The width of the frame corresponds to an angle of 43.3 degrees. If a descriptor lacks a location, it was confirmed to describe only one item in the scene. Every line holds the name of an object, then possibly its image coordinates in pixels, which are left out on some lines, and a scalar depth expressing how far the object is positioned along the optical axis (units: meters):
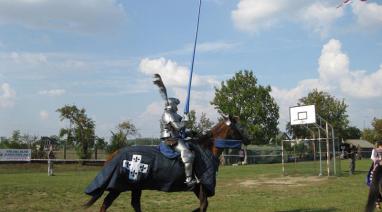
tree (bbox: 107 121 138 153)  46.81
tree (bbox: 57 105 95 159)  45.19
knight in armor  10.85
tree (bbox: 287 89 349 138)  72.44
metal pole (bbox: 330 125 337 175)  27.00
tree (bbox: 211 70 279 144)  59.58
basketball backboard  29.33
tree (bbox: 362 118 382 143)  90.84
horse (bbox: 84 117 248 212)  10.80
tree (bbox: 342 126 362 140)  103.41
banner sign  39.03
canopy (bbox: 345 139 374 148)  85.22
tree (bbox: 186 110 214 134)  65.81
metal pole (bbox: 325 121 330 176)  26.97
